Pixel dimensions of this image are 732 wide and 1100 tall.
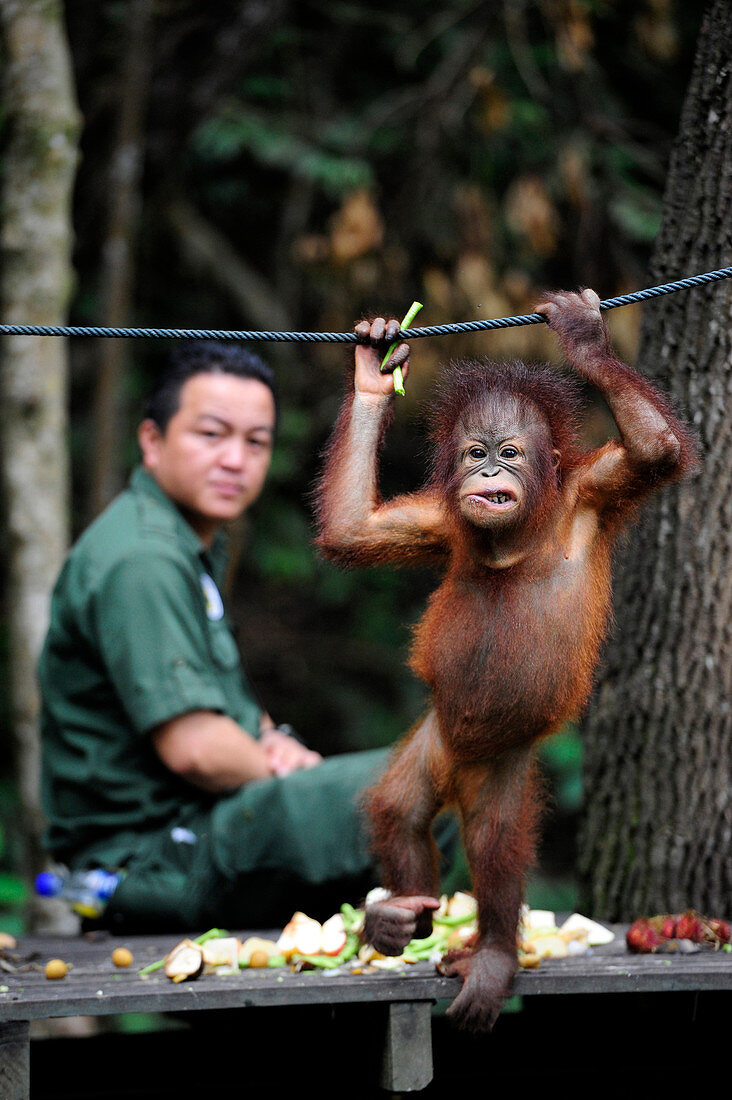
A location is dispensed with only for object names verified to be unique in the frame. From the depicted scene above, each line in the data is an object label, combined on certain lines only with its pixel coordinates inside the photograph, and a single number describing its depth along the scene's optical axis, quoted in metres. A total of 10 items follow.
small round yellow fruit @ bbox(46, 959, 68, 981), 5.41
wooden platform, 4.82
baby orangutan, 5.01
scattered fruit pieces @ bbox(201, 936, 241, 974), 5.55
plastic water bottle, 6.95
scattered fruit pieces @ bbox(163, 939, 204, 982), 5.26
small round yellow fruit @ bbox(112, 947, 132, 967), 5.62
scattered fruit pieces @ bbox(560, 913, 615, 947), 5.98
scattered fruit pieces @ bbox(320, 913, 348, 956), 5.62
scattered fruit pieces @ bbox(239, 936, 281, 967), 5.66
